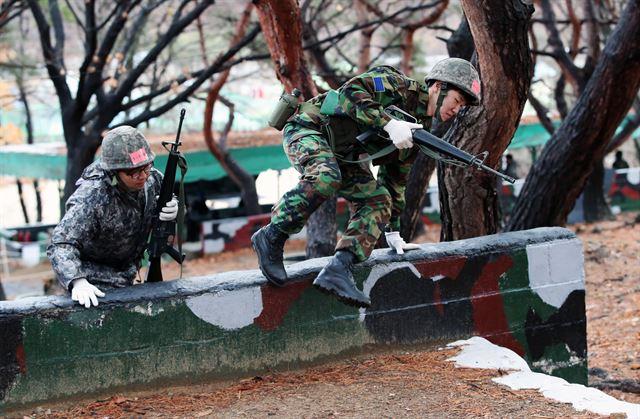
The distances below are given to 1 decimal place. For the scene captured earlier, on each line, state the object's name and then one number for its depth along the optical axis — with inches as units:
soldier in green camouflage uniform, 187.6
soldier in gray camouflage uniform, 181.9
